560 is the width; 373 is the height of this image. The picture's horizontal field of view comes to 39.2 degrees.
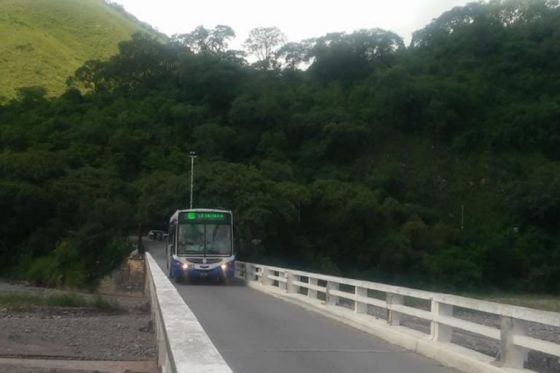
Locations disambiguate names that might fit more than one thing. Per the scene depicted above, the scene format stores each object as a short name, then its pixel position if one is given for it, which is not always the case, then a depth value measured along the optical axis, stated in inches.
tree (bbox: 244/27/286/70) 4306.1
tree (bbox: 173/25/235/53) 4242.1
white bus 1241.4
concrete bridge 335.3
